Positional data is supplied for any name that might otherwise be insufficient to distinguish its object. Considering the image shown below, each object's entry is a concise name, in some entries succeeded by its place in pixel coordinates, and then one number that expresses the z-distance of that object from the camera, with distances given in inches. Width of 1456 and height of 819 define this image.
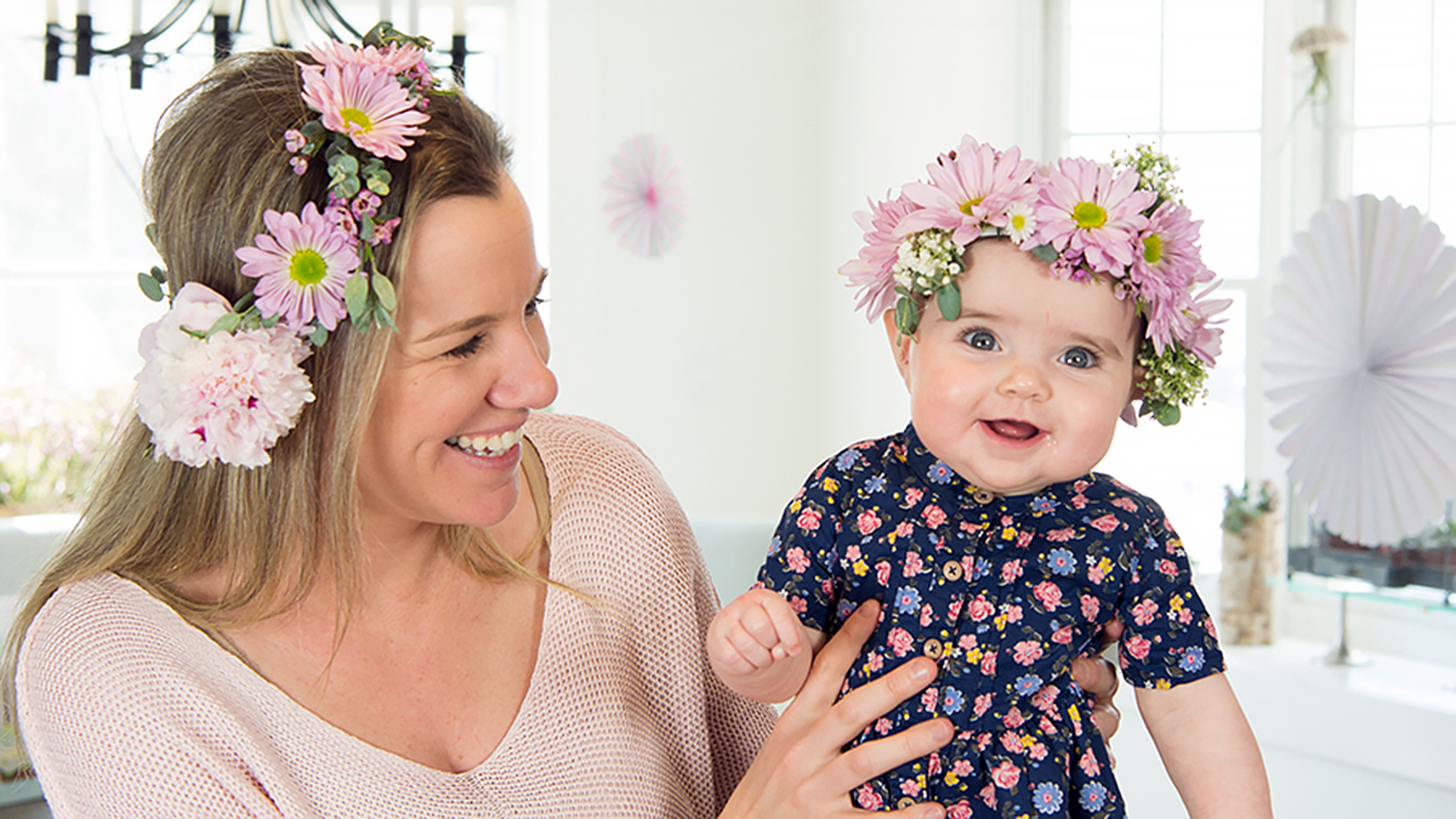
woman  46.3
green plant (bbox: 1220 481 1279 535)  128.8
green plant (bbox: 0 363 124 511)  155.8
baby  45.4
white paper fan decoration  107.2
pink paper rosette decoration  177.5
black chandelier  79.1
